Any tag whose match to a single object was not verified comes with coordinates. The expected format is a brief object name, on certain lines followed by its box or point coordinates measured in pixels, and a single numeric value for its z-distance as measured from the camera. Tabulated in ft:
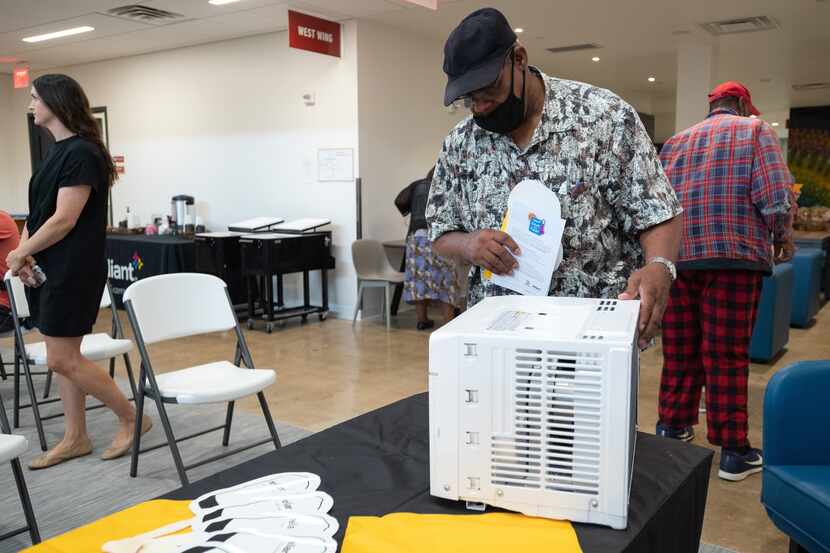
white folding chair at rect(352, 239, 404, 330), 19.65
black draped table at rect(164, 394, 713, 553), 3.47
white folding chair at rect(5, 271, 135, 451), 10.43
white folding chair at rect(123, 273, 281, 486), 8.38
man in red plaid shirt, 8.98
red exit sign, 25.14
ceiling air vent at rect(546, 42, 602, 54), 25.02
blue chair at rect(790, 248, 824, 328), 19.03
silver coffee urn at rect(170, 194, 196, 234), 23.21
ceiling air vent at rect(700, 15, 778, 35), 21.35
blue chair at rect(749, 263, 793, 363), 14.94
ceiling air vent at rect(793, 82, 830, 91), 37.11
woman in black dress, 8.95
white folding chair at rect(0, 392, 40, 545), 6.56
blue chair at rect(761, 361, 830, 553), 5.65
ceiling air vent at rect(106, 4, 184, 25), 18.90
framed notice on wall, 20.56
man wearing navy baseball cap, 4.42
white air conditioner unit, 3.05
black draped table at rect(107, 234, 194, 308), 20.71
